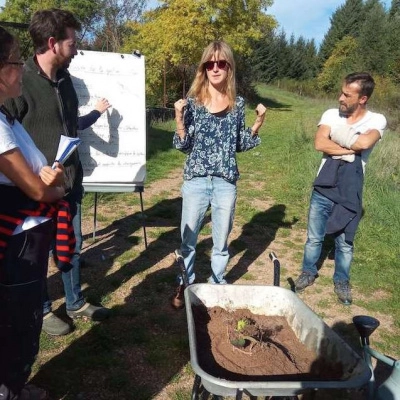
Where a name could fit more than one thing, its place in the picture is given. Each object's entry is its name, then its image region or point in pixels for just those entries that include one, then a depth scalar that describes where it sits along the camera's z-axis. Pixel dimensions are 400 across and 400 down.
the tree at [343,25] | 54.81
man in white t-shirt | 3.57
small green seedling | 2.04
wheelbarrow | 1.54
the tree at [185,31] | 19.78
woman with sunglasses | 3.13
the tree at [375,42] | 33.78
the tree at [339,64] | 39.10
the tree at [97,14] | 24.06
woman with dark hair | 1.73
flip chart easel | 4.05
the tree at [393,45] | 23.49
